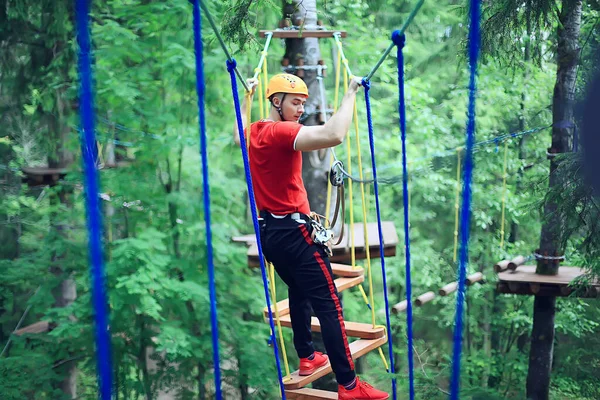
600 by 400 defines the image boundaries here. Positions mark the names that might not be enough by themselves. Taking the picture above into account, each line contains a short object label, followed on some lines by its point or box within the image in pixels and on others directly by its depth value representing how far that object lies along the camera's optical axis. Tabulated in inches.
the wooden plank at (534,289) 212.1
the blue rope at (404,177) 103.7
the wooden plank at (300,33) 176.7
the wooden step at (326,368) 124.0
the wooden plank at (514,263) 225.5
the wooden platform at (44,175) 314.2
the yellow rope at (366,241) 141.4
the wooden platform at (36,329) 299.7
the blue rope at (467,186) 82.7
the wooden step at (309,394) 121.9
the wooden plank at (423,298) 250.2
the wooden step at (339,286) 143.7
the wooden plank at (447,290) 242.7
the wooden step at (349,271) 154.9
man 115.6
